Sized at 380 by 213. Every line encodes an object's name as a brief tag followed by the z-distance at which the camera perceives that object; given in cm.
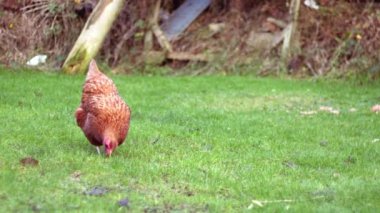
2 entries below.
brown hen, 766
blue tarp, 1923
